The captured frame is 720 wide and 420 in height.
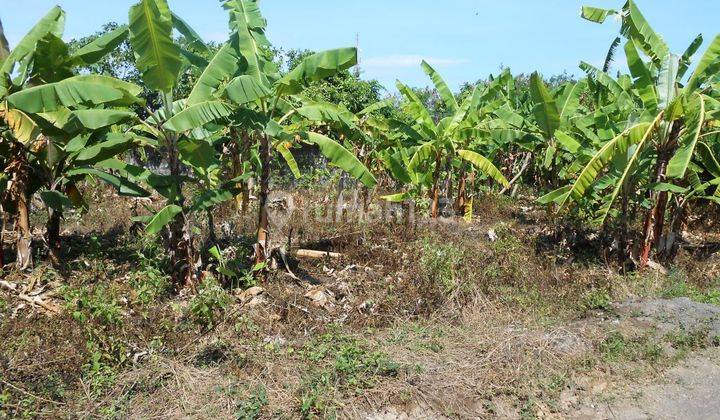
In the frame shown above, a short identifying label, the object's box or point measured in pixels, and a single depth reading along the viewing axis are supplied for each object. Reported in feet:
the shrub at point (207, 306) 18.15
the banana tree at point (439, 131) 33.60
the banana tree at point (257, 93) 19.43
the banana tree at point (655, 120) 24.25
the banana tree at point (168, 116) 17.99
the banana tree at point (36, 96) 18.45
